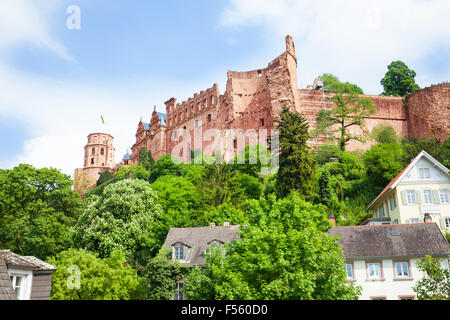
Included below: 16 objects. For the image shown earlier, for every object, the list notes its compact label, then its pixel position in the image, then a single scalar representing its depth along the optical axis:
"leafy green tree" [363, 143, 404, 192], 50.75
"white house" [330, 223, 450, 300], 30.42
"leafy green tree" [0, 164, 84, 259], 37.38
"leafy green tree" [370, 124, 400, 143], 72.62
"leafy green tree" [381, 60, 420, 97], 89.62
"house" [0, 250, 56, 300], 17.67
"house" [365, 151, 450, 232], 40.06
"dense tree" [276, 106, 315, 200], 46.12
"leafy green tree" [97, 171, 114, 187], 99.12
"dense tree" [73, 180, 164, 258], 41.88
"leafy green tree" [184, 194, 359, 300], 21.81
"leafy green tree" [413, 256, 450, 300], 19.53
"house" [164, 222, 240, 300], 34.75
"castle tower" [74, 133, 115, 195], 128.25
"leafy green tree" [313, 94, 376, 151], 68.25
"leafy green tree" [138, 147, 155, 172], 87.25
